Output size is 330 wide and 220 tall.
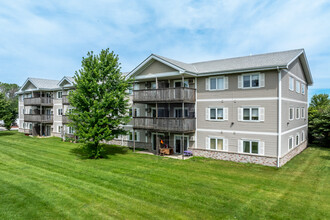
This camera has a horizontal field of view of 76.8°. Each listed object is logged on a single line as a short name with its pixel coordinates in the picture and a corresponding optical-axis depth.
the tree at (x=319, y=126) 24.89
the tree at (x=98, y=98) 17.86
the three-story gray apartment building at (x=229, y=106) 16.92
